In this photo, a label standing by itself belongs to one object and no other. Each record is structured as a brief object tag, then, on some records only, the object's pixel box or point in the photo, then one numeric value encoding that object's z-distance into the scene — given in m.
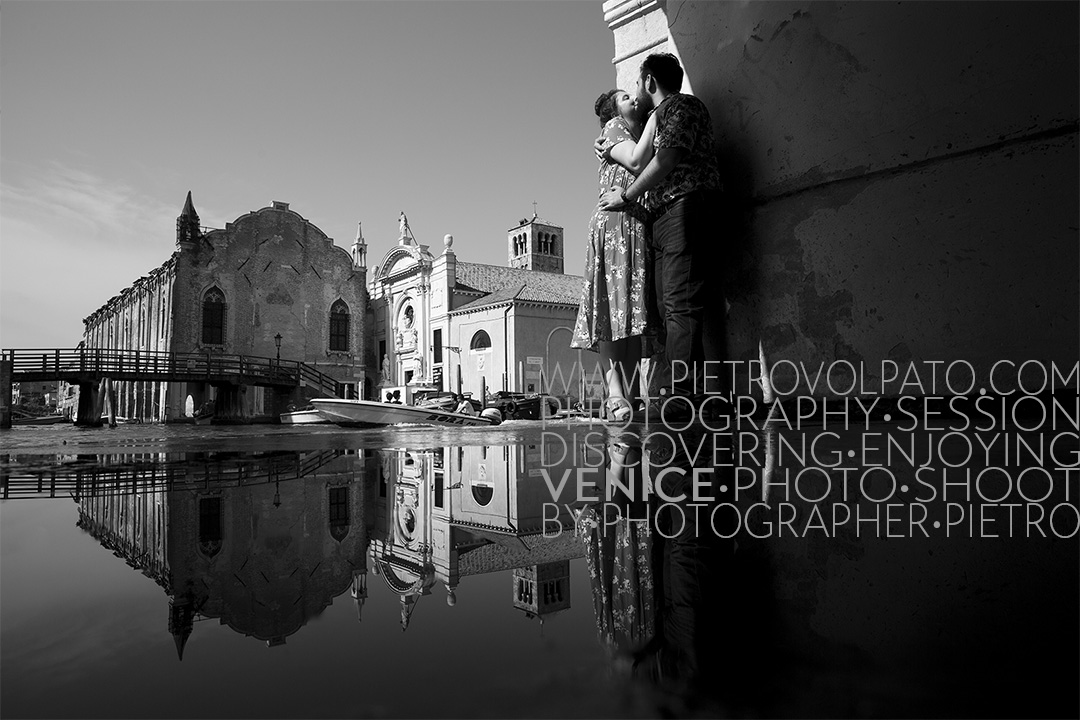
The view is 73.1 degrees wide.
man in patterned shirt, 2.90
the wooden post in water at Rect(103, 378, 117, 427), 36.72
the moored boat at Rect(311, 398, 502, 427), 10.96
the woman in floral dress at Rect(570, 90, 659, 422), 3.36
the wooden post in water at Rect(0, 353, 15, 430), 21.79
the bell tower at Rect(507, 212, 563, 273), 50.92
